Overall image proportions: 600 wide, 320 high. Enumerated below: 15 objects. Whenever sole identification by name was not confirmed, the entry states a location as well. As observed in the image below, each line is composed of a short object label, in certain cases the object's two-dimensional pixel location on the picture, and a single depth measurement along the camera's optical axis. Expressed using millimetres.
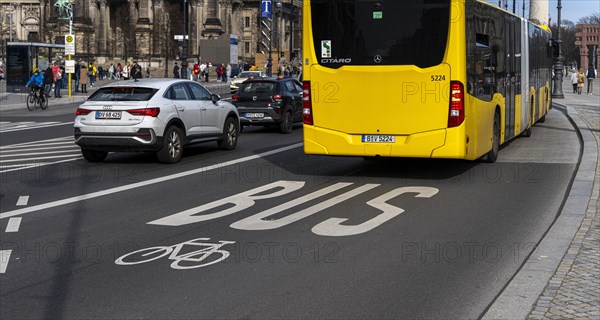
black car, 25453
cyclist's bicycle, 39656
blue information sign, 75875
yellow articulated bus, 13625
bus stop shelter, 48875
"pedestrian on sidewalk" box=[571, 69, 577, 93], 61750
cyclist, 38647
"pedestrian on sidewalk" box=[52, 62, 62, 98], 49406
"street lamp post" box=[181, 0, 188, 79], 65988
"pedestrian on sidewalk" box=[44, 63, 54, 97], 44897
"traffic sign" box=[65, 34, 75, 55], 45844
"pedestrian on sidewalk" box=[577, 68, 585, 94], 60931
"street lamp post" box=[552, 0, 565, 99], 47656
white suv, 16688
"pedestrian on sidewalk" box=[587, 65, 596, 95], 62188
